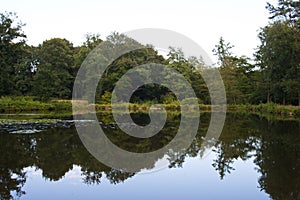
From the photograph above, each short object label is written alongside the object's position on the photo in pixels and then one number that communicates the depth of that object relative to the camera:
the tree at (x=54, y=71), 37.66
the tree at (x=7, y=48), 34.81
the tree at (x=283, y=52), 27.28
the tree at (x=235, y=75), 40.59
